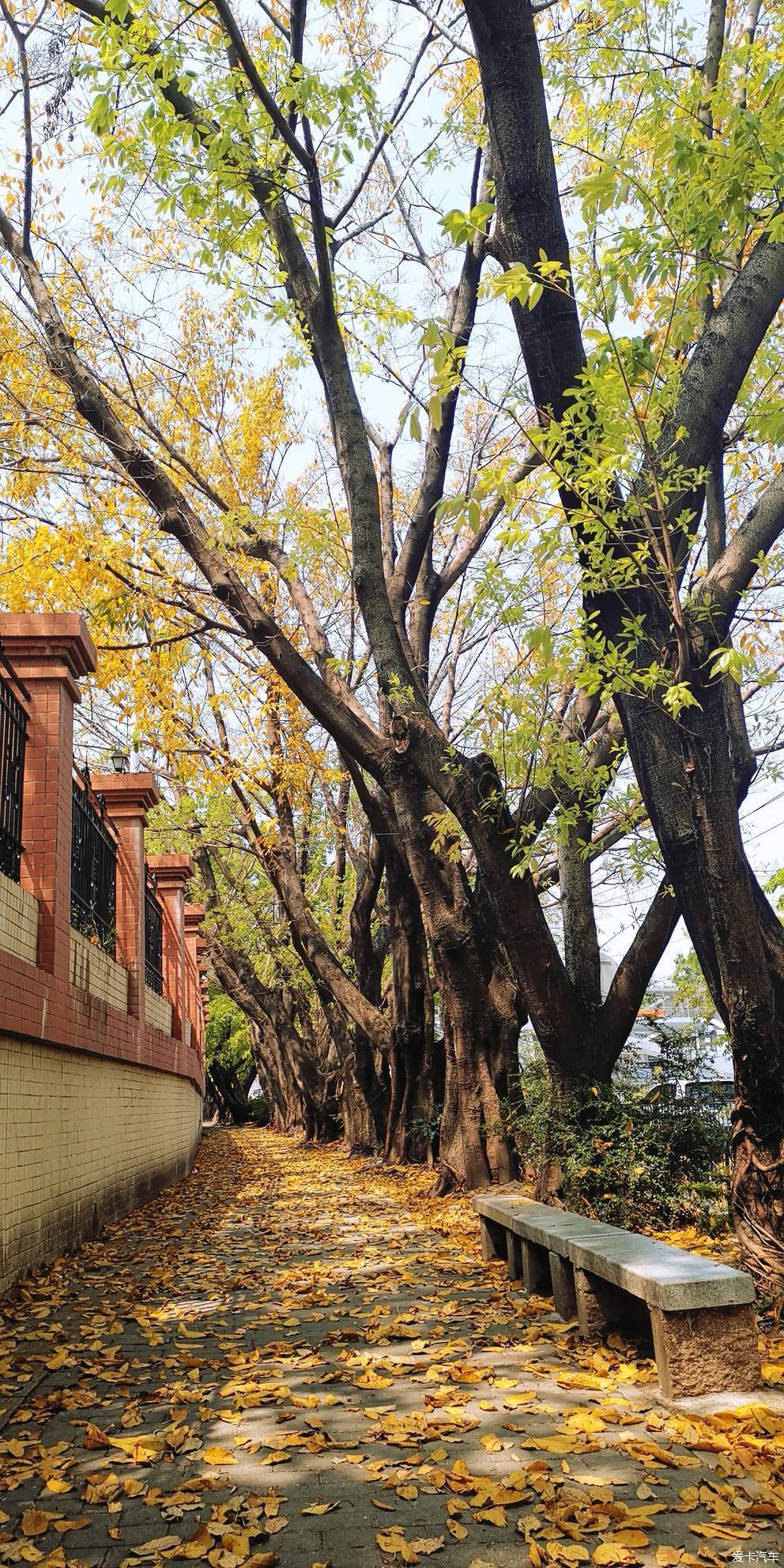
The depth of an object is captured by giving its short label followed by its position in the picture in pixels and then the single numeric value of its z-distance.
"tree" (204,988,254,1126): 44.56
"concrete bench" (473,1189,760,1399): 4.54
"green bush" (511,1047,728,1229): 7.58
